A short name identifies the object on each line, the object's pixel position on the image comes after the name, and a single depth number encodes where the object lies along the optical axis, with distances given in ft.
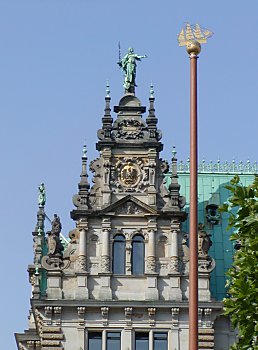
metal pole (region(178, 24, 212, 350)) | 102.12
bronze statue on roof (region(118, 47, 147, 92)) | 177.78
